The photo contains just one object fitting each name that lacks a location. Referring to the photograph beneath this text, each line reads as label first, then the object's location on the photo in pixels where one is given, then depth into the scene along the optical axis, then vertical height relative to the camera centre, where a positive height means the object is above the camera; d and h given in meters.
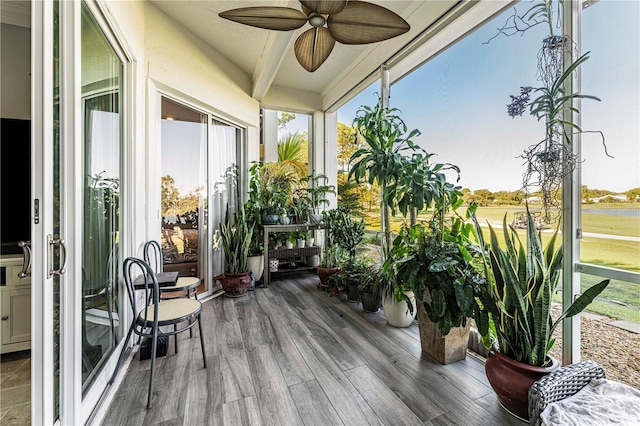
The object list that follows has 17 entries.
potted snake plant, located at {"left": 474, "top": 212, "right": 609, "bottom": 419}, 1.42 -0.57
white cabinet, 1.76 -0.67
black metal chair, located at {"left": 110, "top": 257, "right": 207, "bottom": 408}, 1.59 -0.69
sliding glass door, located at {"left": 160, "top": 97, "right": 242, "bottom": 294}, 2.86 +0.26
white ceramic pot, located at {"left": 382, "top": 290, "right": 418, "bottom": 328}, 2.47 -0.99
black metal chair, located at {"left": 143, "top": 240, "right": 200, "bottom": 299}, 2.19 -0.51
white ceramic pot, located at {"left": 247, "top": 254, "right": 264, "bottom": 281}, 3.63 -0.78
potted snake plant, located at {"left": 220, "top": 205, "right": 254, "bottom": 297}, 3.26 -0.61
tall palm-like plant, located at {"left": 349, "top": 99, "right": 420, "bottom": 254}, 2.26 +0.58
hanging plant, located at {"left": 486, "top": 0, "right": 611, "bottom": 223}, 1.54 +0.61
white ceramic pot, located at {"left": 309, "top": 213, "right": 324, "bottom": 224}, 4.01 -0.12
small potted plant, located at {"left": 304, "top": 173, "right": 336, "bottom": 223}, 4.04 +0.27
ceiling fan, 1.51 +1.20
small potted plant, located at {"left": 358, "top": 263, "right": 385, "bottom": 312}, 2.76 -0.89
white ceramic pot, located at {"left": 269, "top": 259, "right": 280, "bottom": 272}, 3.95 -0.84
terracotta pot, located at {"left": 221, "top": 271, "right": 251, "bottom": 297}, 3.25 -0.93
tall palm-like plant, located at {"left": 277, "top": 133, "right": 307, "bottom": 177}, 4.25 +0.98
